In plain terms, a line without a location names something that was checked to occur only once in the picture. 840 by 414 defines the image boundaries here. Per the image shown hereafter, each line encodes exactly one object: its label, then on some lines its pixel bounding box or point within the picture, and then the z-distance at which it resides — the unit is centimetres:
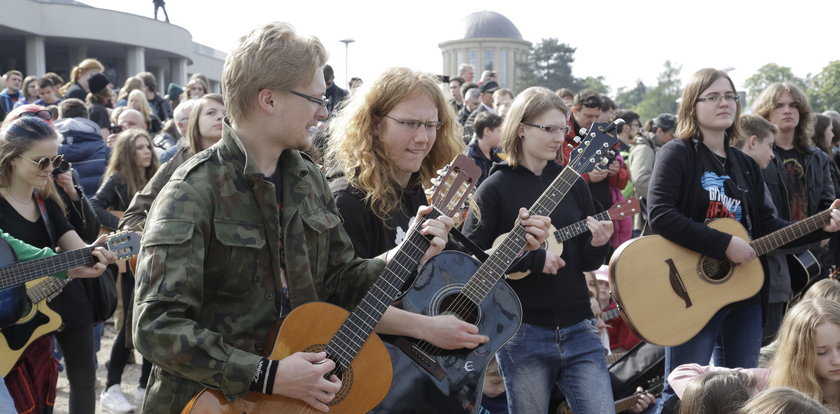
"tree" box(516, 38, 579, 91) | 7794
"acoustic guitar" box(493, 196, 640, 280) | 398
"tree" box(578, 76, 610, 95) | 8070
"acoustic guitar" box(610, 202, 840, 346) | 445
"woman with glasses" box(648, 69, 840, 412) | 446
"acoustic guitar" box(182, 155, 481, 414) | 239
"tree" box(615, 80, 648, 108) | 10169
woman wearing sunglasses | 421
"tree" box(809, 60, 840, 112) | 6138
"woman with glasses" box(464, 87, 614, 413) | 383
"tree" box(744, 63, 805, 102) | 8019
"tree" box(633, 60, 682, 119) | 9100
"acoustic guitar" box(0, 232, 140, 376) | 391
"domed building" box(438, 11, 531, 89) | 7750
